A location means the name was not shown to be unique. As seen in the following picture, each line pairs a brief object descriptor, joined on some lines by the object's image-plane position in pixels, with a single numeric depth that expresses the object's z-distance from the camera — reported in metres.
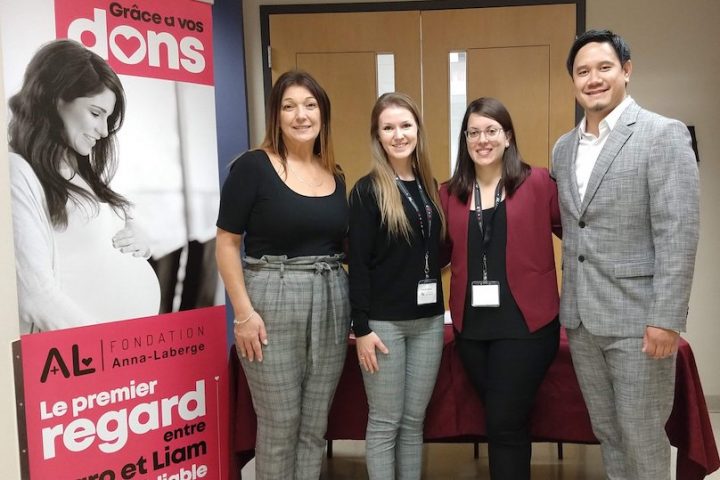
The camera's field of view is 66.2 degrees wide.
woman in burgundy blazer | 1.68
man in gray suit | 1.42
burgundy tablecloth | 1.94
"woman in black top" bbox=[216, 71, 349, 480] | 1.65
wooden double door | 3.20
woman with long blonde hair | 1.70
